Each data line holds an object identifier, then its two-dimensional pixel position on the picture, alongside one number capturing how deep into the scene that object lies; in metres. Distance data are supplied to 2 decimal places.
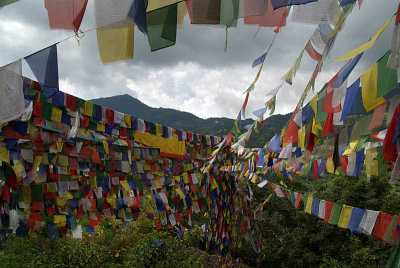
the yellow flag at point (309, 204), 3.50
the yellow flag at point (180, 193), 4.35
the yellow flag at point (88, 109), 3.05
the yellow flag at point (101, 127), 3.24
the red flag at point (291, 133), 2.44
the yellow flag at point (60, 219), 2.90
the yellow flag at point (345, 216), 2.77
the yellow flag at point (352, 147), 2.81
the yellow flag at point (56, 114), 2.75
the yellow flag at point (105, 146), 3.26
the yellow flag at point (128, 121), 3.54
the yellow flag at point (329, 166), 3.05
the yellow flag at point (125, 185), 3.53
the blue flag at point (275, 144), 2.89
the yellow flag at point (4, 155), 2.38
